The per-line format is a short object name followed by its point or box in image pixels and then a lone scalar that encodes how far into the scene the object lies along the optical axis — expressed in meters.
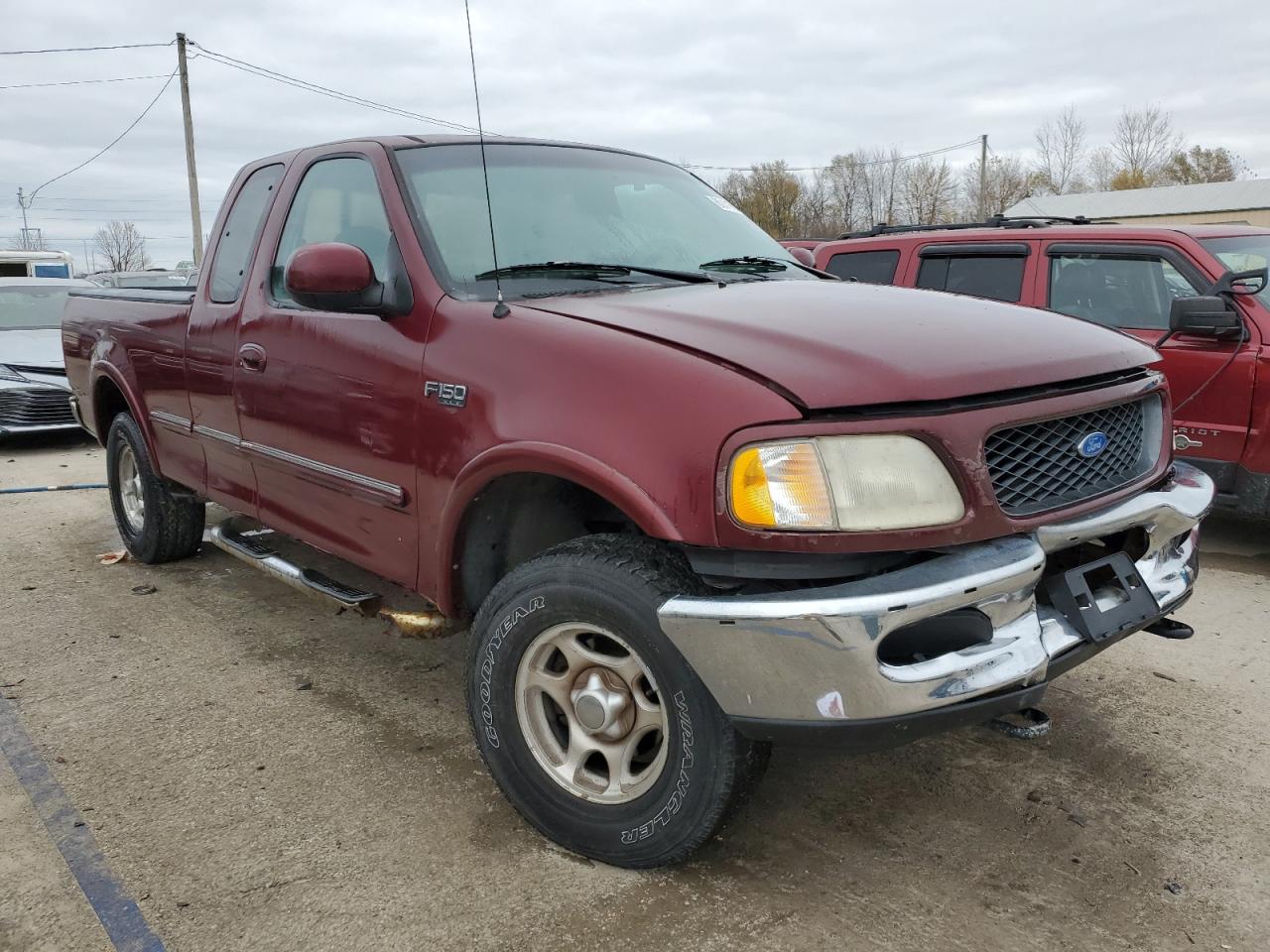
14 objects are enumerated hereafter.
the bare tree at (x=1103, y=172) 72.88
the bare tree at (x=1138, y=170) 69.56
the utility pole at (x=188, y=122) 25.67
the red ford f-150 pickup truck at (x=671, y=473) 2.05
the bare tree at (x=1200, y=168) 70.31
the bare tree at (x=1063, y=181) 72.00
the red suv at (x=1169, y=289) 5.12
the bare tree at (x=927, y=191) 71.44
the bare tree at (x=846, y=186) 70.62
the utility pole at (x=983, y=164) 54.12
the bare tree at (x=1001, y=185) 69.44
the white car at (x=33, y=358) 8.55
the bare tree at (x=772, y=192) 60.50
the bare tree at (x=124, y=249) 78.55
